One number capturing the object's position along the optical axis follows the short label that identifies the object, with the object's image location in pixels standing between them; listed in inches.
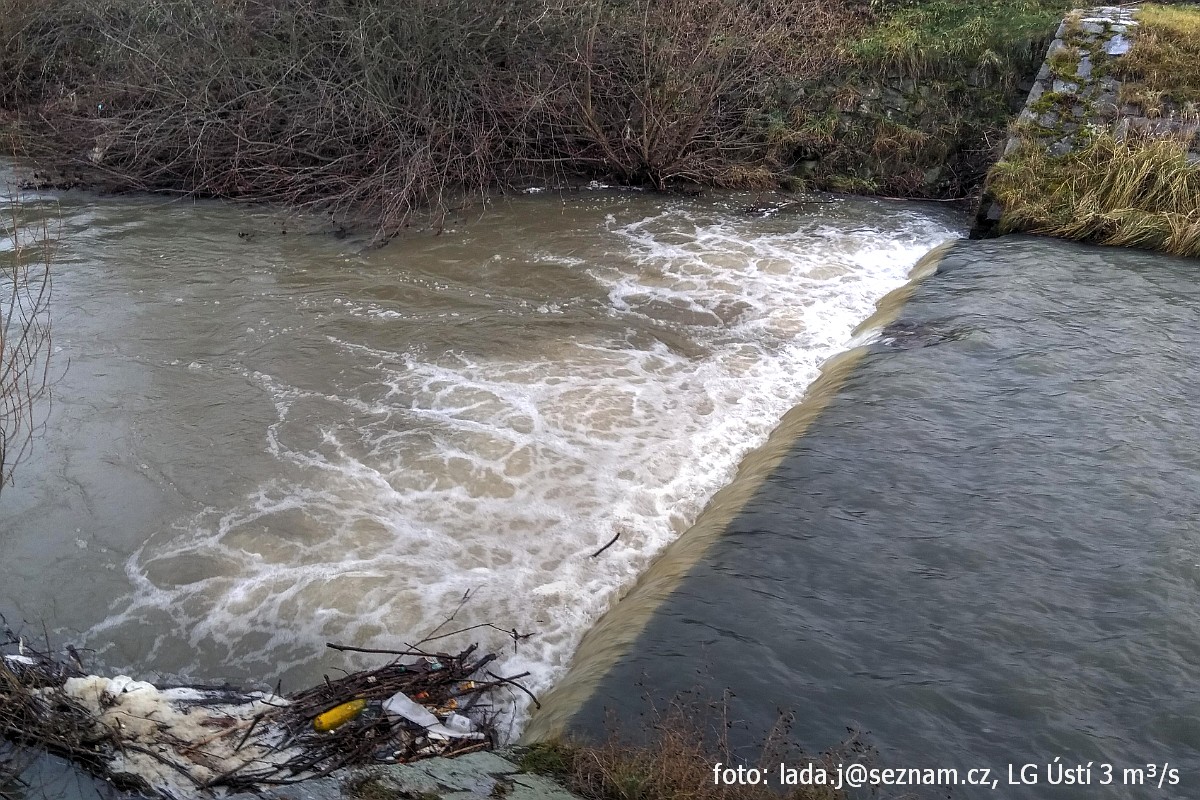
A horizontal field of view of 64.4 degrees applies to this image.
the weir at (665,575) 165.9
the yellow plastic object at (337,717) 155.6
